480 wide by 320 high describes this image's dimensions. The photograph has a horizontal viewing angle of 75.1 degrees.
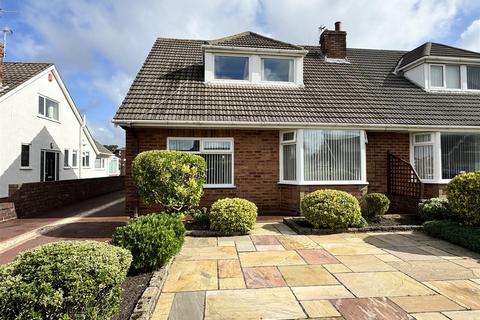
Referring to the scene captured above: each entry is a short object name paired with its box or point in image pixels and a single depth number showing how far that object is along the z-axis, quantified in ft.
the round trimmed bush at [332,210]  24.86
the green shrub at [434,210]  27.37
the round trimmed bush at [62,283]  8.23
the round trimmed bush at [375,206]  28.94
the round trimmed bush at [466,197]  22.43
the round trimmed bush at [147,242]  14.98
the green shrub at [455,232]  20.39
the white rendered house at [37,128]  43.04
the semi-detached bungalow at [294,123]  31.96
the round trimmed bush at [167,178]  22.35
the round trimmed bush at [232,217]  24.30
